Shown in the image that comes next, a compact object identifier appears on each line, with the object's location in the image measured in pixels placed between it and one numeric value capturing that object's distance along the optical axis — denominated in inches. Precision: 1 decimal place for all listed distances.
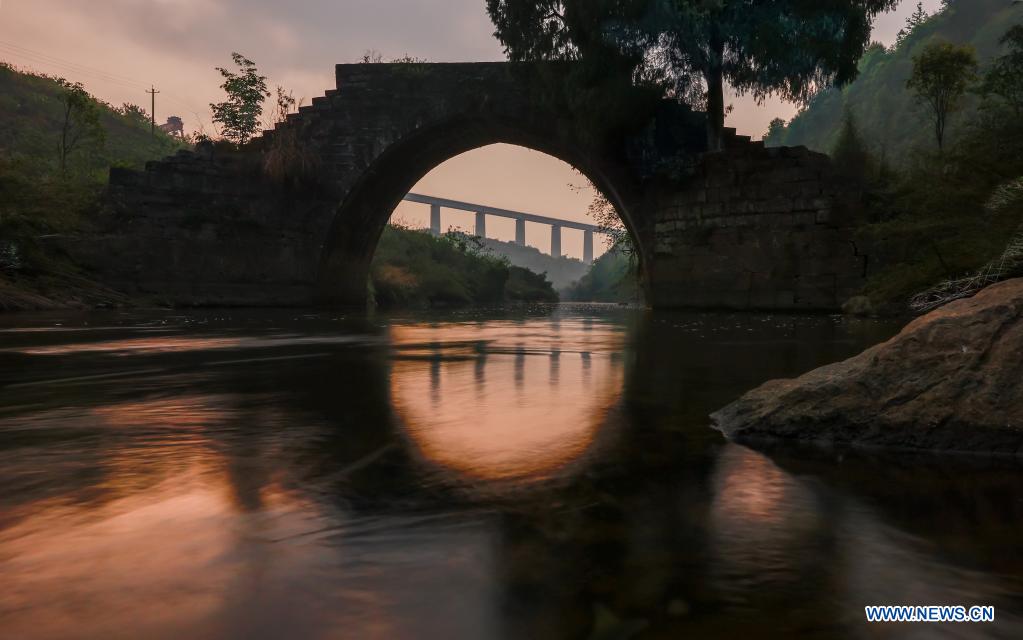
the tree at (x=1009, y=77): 548.7
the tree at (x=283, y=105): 663.1
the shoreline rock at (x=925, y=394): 74.1
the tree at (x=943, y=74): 681.6
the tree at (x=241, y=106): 729.0
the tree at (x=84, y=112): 866.0
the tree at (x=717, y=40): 472.4
